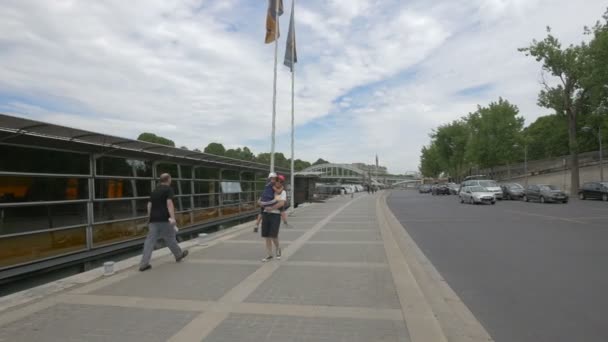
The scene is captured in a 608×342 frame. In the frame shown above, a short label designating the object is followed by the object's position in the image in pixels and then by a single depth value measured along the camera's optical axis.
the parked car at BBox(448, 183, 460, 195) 51.43
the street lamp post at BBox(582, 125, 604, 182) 34.32
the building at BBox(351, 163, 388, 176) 175.95
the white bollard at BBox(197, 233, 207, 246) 10.25
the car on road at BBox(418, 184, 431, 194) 65.43
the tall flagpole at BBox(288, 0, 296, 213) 21.27
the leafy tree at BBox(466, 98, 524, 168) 48.97
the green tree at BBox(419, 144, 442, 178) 91.69
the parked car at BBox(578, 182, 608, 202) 28.58
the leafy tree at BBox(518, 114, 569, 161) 66.12
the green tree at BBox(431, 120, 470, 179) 70.52
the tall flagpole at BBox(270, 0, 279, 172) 18.58
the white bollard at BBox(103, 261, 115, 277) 6.71
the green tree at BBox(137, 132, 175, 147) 69.16
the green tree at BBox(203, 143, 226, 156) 94.81
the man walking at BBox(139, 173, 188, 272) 7.35
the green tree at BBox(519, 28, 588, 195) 34.81
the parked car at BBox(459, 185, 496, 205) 27.23
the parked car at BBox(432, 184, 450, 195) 53.34
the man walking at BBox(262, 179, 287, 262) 7.79
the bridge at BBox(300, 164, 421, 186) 162.26
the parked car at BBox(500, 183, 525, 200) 32.97
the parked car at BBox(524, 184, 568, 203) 27.19
